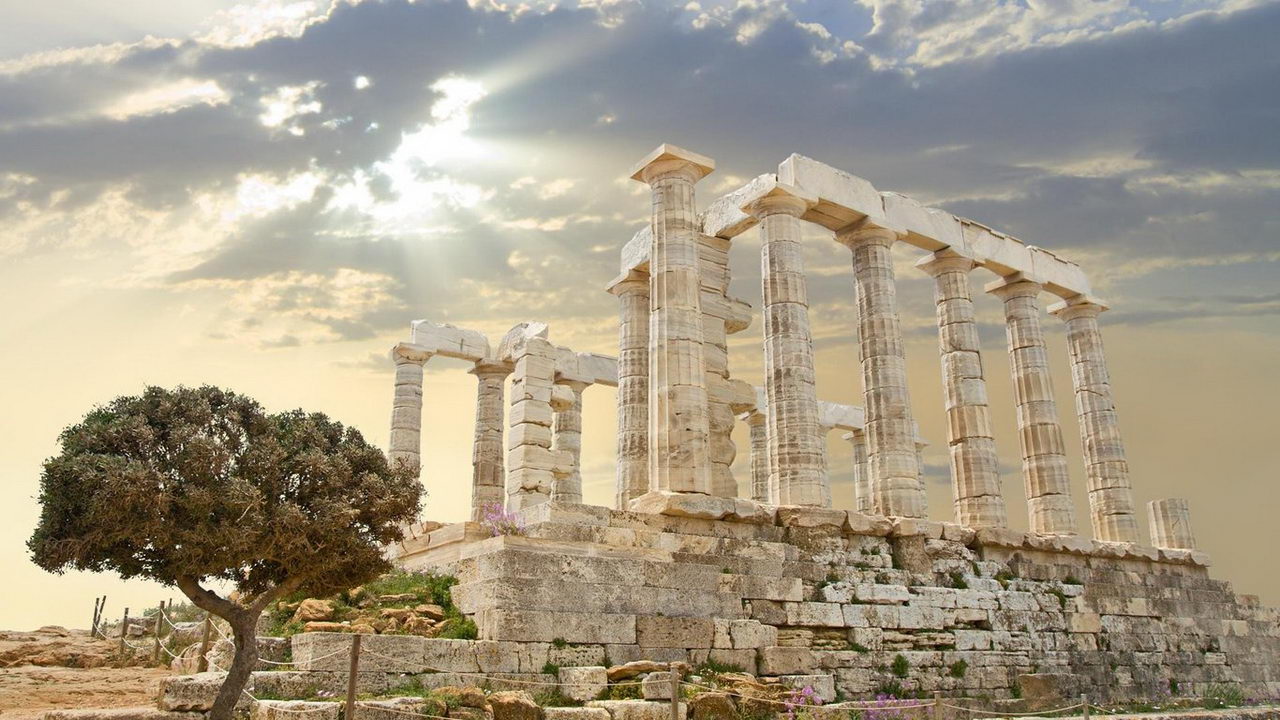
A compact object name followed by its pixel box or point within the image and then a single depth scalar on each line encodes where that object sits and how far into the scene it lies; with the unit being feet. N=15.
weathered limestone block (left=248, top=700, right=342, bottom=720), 33.06
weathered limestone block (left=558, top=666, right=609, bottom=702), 39.65
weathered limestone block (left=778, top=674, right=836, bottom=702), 45.70
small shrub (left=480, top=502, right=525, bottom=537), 48.76
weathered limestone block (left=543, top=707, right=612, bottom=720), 35.81
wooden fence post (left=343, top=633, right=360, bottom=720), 33.18
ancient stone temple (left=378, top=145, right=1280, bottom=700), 46.80
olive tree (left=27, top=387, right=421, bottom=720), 36.55
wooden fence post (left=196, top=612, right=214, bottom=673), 47.21
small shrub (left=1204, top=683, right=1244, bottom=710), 65.57
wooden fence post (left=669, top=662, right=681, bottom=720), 34.53
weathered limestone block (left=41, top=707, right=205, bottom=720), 35.40
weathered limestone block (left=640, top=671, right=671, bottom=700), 39.09
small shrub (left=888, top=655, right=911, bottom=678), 53.31
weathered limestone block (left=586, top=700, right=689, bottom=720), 37.70
